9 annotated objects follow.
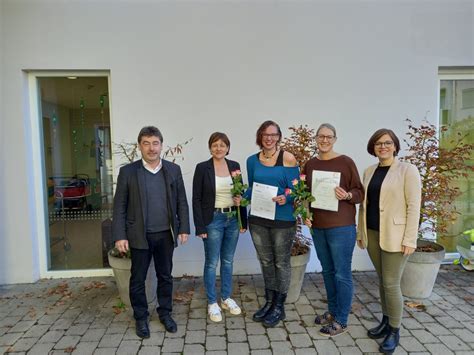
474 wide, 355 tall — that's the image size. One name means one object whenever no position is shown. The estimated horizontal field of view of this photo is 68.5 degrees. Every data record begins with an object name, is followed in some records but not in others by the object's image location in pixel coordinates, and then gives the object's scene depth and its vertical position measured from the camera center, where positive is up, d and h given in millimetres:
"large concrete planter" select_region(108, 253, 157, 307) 3498 -1254
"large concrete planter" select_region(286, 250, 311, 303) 3609 -1263
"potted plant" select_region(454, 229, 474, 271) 4473 -1313
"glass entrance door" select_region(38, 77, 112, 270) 4434 -121
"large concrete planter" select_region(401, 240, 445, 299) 3738 -1298
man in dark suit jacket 2953 -516
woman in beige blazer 2637 -522
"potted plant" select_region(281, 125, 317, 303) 3635 -941
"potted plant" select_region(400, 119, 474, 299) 3738 -529
